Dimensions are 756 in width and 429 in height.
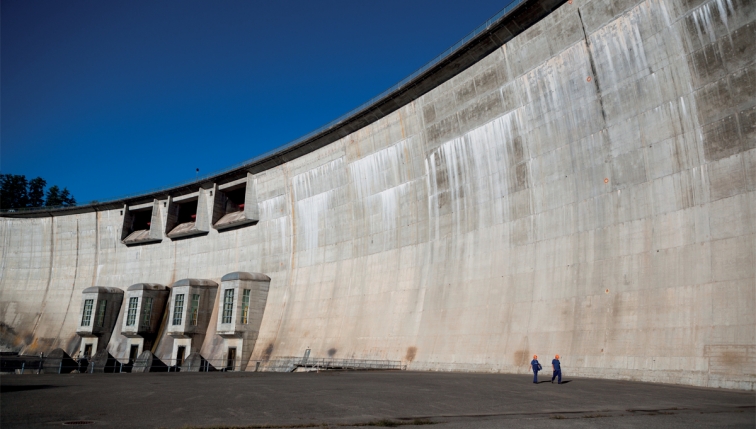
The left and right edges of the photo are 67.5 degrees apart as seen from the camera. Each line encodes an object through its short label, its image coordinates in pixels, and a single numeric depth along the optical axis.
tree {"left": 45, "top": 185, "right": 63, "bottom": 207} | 83.06
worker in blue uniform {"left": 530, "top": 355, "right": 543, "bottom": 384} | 18.02
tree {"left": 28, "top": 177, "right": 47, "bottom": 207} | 80.06
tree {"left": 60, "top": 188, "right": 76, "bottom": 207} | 84.56
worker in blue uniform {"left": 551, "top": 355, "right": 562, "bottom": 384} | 17.78
